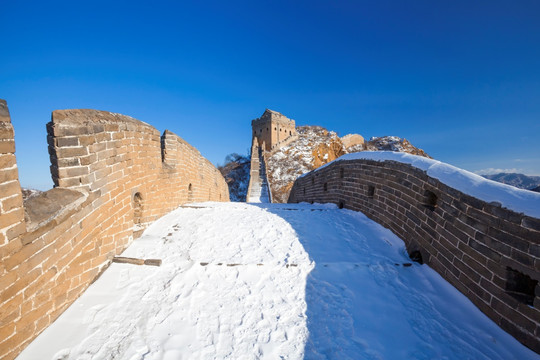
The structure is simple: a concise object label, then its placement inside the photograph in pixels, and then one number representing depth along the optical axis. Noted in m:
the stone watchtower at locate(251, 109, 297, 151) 39.19
